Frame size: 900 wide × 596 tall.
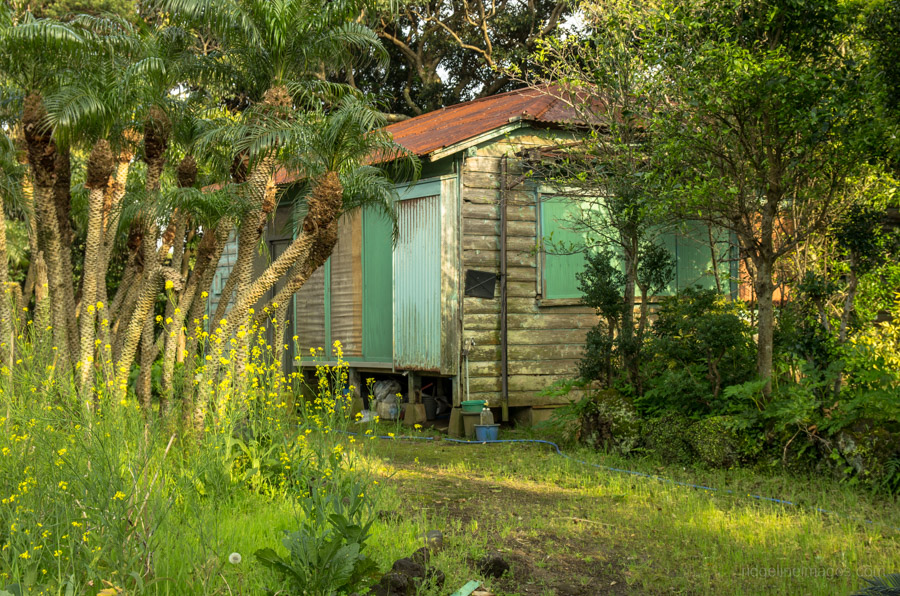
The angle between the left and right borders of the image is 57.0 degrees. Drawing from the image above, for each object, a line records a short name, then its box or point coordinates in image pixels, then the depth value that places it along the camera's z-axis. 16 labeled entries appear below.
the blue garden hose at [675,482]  6.51
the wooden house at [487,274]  11.42
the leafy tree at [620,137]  9.28
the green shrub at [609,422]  9.00
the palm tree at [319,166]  7.53
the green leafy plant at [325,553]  3.98
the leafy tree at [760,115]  7.33
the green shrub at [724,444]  7.99
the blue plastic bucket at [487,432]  10.58
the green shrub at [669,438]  8.39
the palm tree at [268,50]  7.79
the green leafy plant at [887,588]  3.35
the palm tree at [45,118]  7.59
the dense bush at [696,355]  8.49
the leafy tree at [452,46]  23.42
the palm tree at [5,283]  7.76
